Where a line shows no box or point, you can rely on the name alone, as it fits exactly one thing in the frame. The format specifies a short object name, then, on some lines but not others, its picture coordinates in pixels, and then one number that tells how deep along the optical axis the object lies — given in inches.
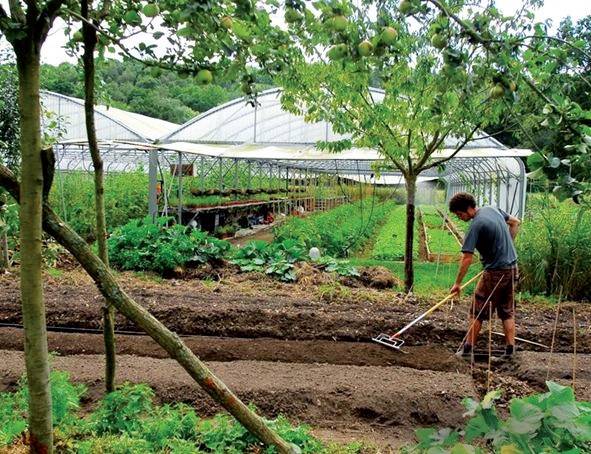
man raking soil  223.0
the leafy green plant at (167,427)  120.2
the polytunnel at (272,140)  557.0
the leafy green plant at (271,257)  392.2
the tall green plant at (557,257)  339.3
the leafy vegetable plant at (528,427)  64.8
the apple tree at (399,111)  278.1
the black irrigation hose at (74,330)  255.6
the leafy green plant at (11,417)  103.8
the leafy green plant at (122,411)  124.7
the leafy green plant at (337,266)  393.4
